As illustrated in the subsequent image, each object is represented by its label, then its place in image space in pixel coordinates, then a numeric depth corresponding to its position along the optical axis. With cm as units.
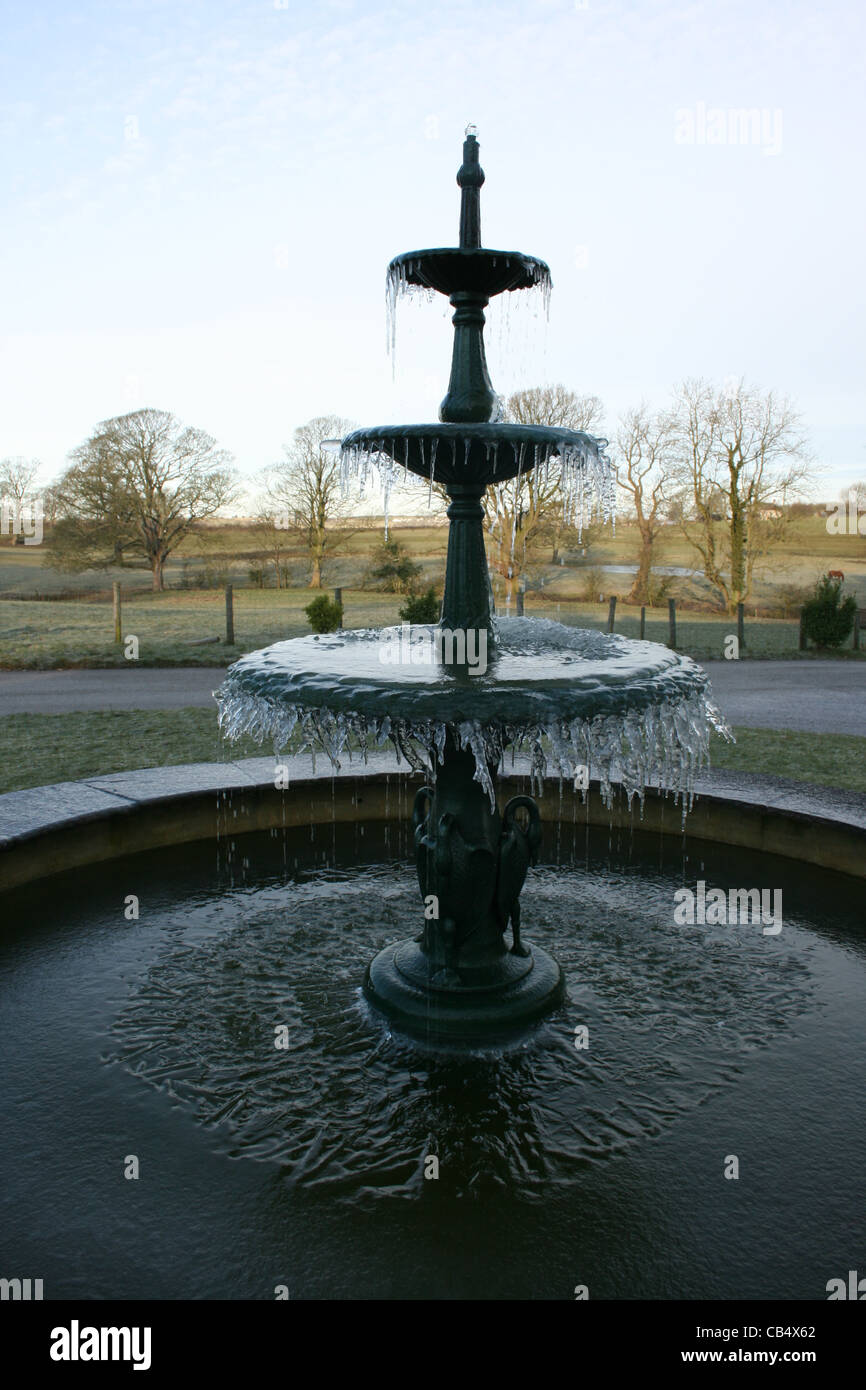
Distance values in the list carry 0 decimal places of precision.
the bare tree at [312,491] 3997
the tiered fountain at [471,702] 375
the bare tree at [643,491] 3712
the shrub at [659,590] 3705
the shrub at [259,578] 4069
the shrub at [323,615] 2044
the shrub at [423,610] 1998
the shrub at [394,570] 3828
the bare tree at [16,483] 4256
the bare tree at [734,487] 3294
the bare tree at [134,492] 3903
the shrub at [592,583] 3656
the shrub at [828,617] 2217
